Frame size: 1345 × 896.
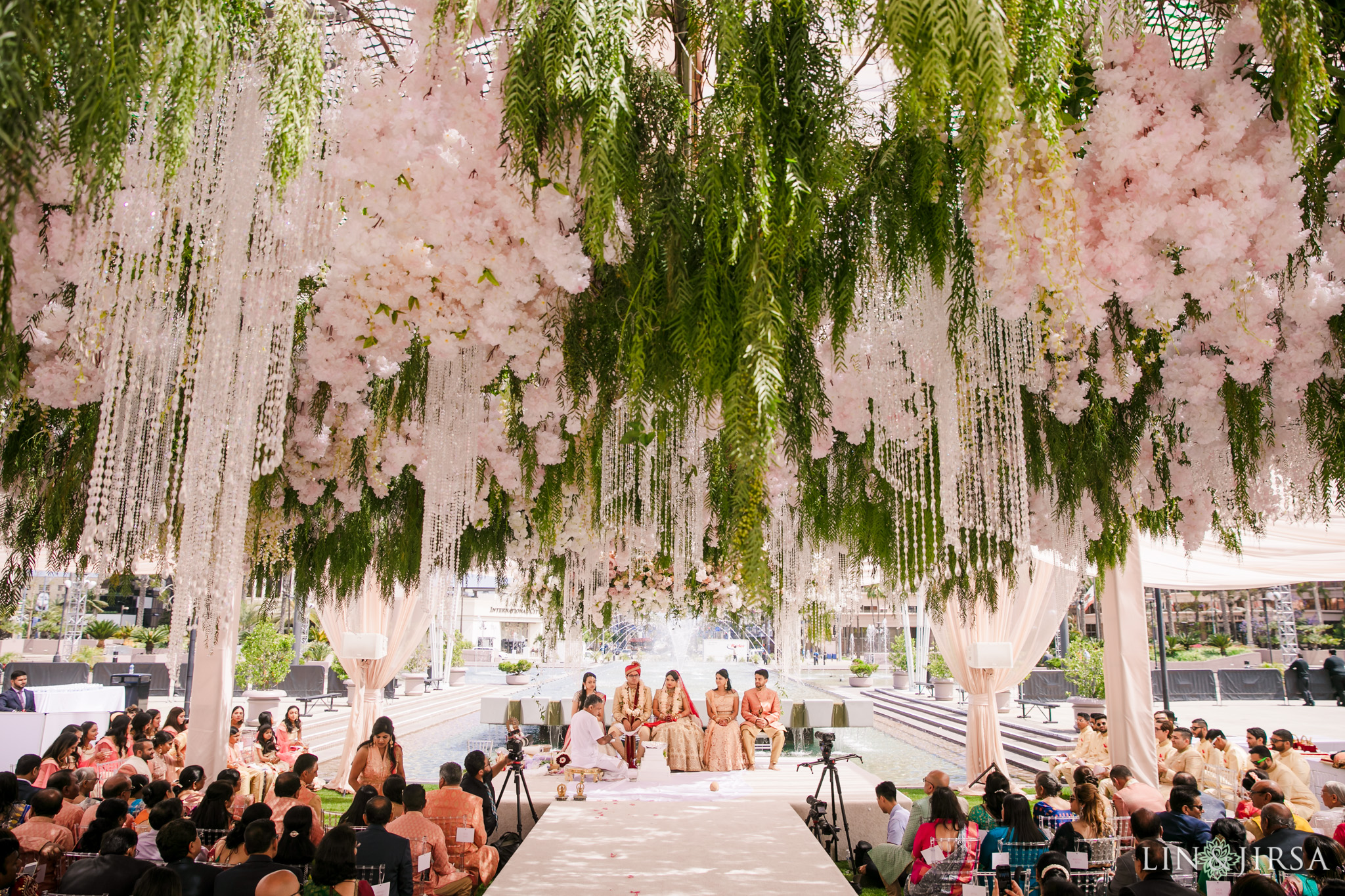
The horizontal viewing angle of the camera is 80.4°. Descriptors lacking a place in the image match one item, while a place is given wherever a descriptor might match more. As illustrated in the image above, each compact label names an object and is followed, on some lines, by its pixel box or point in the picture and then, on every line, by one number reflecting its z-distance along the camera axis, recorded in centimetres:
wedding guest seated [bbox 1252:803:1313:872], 358
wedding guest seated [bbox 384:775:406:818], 460
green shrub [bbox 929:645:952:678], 1770
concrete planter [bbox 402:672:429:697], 1880
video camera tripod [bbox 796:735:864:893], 564
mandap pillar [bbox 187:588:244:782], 598
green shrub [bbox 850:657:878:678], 2148
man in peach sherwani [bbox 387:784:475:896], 428
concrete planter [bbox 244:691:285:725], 1196
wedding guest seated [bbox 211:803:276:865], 359
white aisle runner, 387
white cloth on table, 1091
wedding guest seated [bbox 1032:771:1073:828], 464
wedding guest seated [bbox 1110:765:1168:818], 503
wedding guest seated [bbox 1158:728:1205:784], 619
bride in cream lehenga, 838
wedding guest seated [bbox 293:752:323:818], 494
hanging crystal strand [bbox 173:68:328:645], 190
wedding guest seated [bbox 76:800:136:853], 374
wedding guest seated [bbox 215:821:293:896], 309
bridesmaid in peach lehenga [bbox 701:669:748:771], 829
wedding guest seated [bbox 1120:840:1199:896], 306
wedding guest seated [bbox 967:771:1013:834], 447
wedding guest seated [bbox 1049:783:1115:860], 433
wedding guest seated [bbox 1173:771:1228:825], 512
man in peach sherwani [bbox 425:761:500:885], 478
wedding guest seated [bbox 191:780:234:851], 402
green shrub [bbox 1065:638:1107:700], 1306
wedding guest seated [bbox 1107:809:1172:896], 359
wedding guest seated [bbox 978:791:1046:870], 392
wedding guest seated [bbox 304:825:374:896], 322
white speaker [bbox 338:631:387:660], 815
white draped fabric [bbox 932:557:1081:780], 810
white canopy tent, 688
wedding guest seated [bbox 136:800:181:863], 373
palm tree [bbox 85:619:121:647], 2248
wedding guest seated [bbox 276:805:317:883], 355
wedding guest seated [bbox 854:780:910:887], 491
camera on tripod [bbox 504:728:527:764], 590
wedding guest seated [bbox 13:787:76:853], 375
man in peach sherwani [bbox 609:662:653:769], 848
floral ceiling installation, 157
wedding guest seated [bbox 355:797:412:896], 368
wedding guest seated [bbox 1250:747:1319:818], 529
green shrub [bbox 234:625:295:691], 1516
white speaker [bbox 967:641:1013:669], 804
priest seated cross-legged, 701
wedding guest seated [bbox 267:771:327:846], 433
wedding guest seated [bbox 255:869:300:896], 296
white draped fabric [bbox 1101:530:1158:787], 612
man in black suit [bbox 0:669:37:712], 860
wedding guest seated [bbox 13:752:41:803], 503
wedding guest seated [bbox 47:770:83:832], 416
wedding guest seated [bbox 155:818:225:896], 317
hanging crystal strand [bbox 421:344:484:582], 263
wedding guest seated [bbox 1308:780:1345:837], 454
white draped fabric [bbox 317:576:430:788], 829
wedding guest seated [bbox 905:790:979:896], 399
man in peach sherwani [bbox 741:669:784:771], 854
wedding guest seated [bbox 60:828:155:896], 312
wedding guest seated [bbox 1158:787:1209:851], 399
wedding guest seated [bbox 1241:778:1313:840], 405
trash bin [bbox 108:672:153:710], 1302
